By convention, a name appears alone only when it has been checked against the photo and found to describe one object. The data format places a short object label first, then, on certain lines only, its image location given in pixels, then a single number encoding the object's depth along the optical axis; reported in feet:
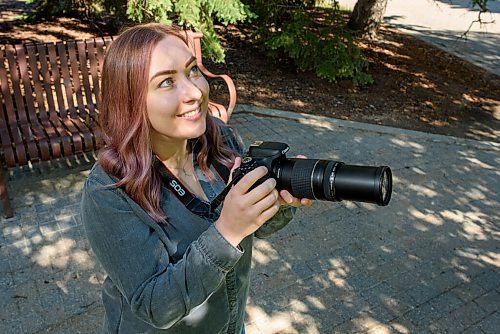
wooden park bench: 13.30
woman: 4.41
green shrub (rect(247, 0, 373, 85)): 23.70
